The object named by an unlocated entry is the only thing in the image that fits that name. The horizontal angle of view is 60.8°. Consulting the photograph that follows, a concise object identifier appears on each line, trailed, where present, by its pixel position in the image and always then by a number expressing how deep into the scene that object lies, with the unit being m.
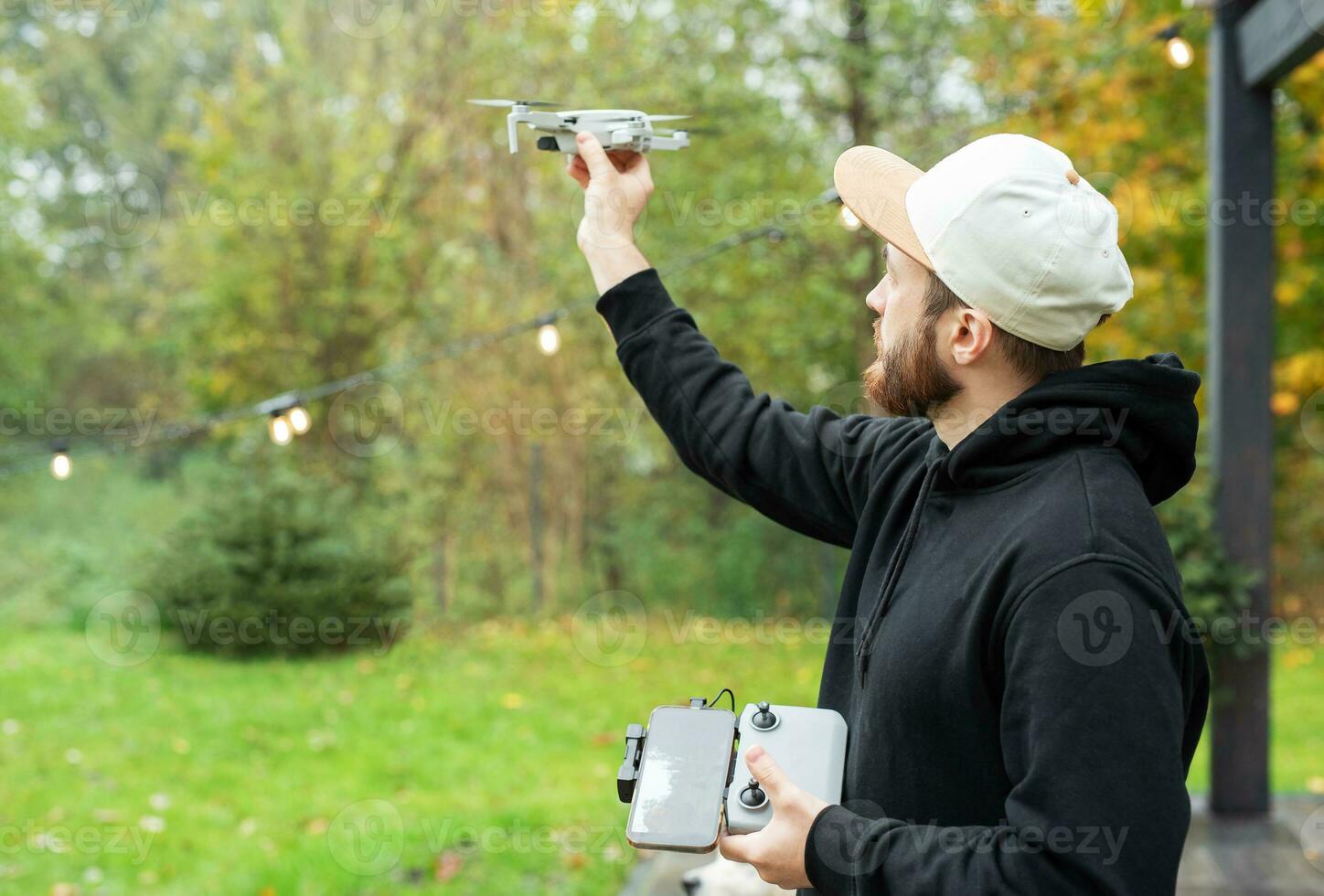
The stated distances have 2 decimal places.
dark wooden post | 3.82
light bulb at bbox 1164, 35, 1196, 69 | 3.56
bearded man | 0.99
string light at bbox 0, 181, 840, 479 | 2.92
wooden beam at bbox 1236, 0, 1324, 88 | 3.27
